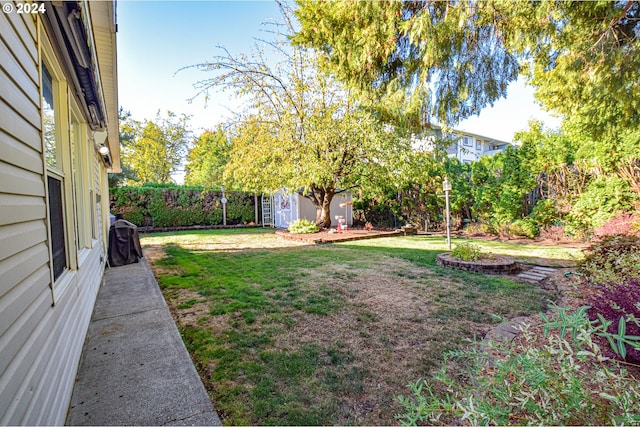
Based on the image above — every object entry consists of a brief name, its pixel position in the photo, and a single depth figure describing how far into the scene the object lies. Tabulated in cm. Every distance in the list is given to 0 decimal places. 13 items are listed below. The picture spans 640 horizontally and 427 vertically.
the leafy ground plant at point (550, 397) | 118
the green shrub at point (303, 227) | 1206
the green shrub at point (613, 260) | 380
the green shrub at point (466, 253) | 609
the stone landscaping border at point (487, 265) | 563
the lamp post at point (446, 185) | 773
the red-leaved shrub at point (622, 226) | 602
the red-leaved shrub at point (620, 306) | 226
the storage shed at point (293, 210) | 1518
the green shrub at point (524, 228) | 955
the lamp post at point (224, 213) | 1639
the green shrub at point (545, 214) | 916
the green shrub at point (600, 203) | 754
